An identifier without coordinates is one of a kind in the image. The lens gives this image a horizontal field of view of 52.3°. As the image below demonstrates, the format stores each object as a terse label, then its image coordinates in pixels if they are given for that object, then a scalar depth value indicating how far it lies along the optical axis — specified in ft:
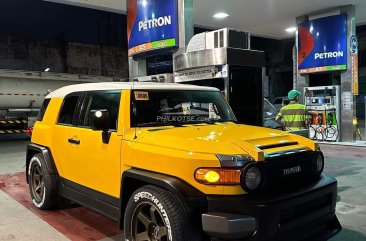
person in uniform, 23.76
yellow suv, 9.46
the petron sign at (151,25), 26.50
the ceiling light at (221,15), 46.97
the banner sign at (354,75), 41.24
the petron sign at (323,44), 42.01
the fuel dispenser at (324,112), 41.91
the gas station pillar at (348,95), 41.29
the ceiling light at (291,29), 55.57
